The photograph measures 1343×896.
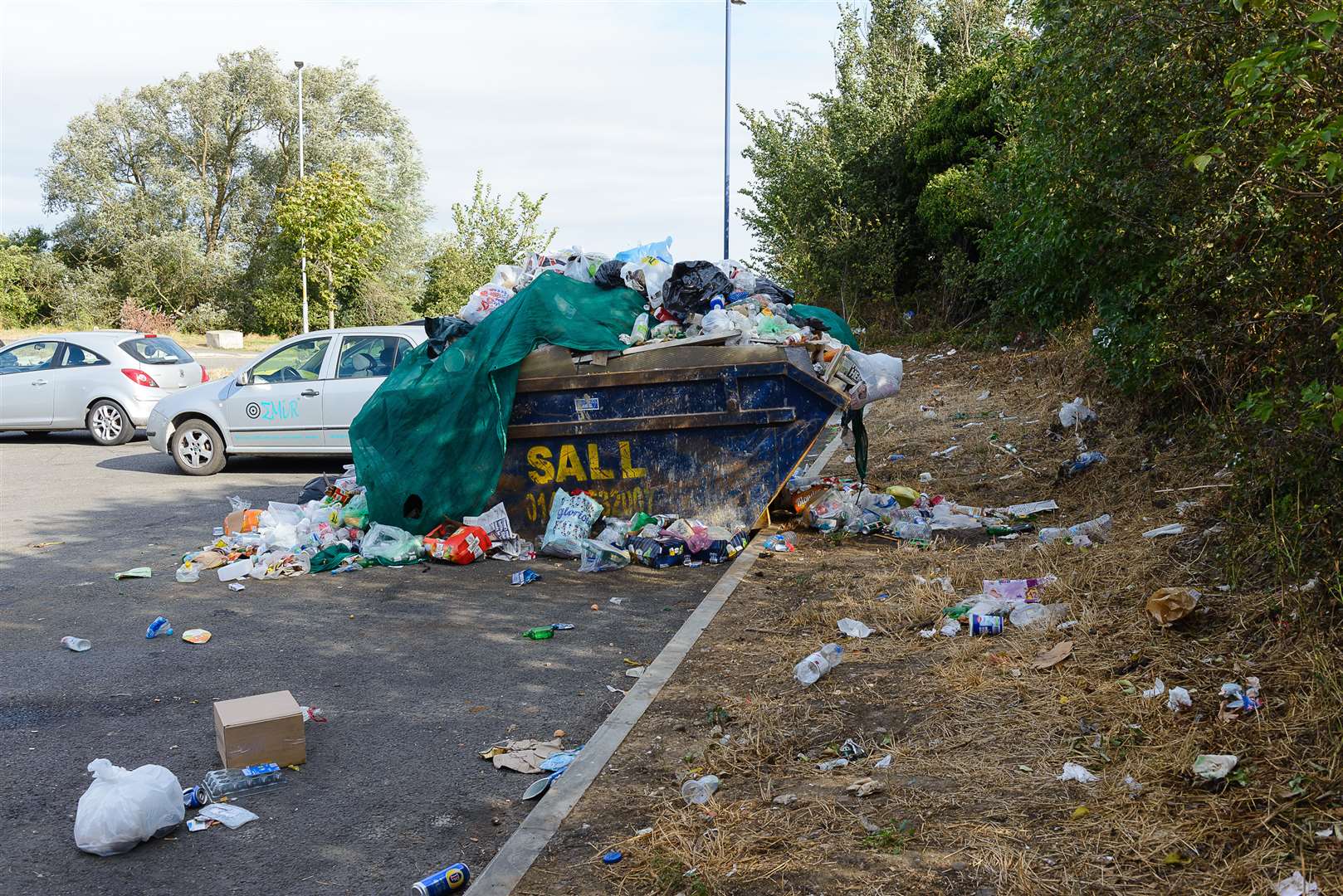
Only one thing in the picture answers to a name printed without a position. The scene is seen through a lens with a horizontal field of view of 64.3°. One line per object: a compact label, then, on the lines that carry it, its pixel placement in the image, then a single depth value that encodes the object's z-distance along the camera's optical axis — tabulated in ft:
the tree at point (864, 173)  80.28
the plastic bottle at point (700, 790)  13.37
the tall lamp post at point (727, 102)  90.58
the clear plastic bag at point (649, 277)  29.22
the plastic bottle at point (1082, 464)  30.85
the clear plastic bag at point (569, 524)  27.07
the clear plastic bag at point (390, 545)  27.17
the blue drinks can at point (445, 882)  11.73
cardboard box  14.97
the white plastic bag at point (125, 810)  12.76
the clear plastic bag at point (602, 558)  26.25
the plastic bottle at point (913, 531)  26.96
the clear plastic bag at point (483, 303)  30.53
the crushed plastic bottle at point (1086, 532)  24.49
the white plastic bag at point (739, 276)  30.60
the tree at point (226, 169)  143.54
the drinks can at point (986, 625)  18.29
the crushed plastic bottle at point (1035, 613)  18.28
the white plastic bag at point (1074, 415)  35.99
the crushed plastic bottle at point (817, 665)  17.05
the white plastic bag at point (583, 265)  30.55
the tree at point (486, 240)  112.78
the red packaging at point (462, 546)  26.99
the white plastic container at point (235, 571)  25.77
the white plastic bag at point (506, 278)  31.53
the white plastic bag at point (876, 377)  27.50
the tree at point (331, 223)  108.88
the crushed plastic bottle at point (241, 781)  14.52
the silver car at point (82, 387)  50.11
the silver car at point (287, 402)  39.01
